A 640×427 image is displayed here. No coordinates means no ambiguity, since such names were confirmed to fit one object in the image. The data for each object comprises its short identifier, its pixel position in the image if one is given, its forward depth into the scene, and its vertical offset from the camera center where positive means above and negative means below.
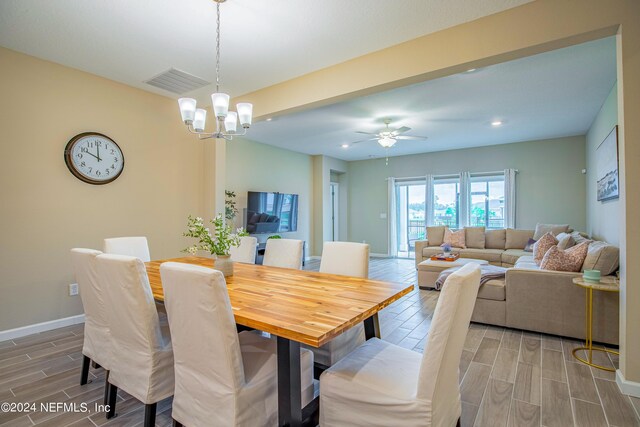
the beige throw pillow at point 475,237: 6.30 -0.42
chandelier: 2.24 +0.77
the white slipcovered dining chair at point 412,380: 1.19 -0.72
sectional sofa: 2.76 -0.84
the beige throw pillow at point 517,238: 5.95 -0.42
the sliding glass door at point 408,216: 8.26 +0.01
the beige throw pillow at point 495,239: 6.24 -0.45
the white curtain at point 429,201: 7.70 +0.39
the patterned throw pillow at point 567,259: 3.00 -0.41
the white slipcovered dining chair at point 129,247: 2.82 -0.30
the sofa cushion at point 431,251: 6.03 -0.67
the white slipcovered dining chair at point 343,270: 1.99 -0.43
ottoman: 4.71 -0.83
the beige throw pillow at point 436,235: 6.58 -0.40
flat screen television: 5.91 +0.07
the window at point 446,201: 7.50 +0.38
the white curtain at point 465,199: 7.21 +0.41
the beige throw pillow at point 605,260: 2.76 -0.39
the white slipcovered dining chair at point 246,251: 3.11 -0.35
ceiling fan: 4.96 +1.32
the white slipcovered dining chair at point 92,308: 1.82 -0.57
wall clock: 3.30 +0.64
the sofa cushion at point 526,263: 4.15 -0.66
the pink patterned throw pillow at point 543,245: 4.34 -0.40
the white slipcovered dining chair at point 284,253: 2.81 -0.35
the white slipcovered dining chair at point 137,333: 1.58 -0.63
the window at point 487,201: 7.06 +0.36
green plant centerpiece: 2.18 -0.19
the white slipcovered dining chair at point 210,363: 1.26 -0.67
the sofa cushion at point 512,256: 5.40 -0.69
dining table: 1.29 -0.45
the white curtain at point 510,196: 6.68 +0.45
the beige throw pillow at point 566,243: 4.23 -0.36
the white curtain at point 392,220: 8.23 -0.10
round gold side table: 2.41 -0.75
